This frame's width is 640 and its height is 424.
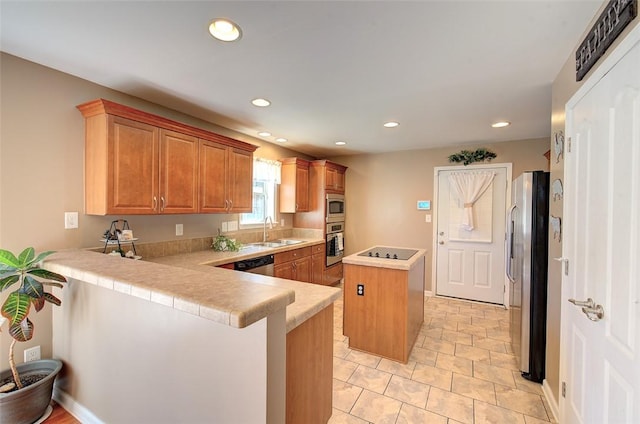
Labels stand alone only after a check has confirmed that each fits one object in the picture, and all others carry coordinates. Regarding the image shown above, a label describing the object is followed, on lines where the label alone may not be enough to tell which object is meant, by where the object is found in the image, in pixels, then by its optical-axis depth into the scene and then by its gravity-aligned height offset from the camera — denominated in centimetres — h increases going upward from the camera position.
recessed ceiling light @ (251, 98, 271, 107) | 253 +101
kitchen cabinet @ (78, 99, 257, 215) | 209 +38
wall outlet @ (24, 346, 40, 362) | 190 -104
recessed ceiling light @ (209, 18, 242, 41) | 146 +100
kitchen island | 250 -90
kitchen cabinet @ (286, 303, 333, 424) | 125 -81
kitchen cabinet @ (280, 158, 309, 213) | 429 +38
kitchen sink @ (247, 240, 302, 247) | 375 -49
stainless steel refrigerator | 210 -48
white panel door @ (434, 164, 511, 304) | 407 -48
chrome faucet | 409 -32
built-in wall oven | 462 -58
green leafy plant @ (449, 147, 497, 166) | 409 +84
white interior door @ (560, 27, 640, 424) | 102 -14
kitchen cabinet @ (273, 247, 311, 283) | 345 -75
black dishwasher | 289 -63
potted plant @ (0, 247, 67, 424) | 150 -65
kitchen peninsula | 98 -62
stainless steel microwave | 466 +3
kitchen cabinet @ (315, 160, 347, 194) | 461 +59
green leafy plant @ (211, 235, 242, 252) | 319 -43
